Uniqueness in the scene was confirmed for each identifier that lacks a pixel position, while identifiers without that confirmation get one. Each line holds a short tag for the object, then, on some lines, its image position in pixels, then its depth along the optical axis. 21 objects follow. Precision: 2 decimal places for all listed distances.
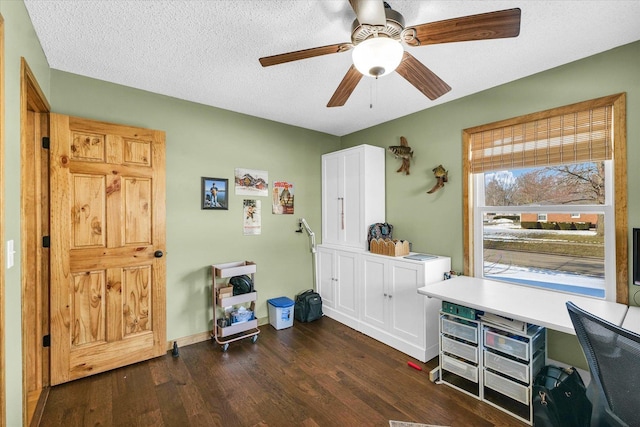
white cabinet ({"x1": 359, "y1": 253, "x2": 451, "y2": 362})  2.74
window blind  2.18
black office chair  1.02
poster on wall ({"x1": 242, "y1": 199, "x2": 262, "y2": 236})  3.47
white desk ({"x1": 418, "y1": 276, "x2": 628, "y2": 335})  1.78
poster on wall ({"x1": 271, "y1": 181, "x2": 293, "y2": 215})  3.73
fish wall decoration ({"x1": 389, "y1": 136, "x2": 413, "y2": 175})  3.38
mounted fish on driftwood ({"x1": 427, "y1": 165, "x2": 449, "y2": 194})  3.07
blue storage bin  3.42
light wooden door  2.34
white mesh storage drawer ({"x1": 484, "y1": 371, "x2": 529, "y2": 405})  1.94
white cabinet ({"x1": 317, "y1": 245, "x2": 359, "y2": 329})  3.50
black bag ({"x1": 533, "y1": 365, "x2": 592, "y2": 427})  1.73
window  2.14
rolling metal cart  2.97
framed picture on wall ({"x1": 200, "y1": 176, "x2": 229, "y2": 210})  3.18
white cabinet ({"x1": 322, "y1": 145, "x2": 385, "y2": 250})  3.52
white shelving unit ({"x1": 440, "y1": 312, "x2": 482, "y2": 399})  2.19
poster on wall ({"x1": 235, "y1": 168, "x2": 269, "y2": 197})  3.43
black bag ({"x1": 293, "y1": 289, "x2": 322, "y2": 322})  3.63
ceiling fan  1.33
